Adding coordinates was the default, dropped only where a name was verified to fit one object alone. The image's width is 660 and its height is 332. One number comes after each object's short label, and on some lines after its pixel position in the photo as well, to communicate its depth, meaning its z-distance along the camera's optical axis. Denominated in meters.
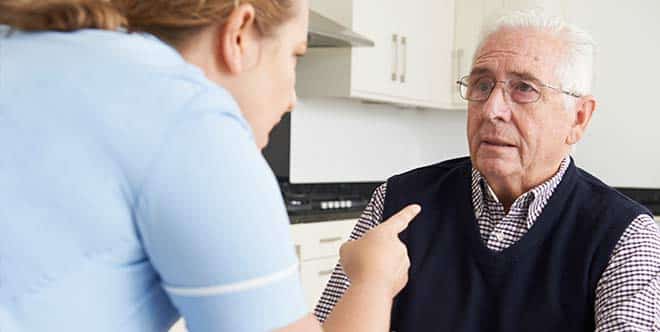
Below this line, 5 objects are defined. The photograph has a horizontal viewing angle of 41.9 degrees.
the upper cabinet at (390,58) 3.63
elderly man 1.37
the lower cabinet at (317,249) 3.21
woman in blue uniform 0.64
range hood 3.19
